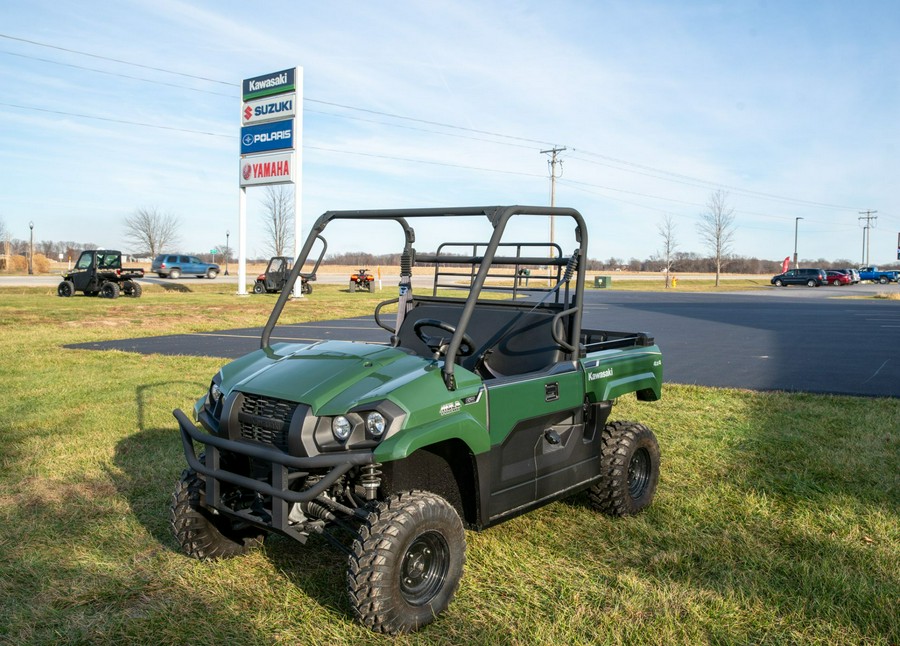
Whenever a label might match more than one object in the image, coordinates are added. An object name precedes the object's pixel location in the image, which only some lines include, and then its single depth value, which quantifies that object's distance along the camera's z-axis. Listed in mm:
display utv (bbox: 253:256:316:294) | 28766
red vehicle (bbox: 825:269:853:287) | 57125
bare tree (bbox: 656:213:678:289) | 60281
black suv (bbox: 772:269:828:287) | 54688
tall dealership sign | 26797
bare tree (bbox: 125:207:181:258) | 66375
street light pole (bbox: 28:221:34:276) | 47850
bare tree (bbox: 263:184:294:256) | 49875
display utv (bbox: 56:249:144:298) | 24625
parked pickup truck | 63531
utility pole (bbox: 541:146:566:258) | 52384
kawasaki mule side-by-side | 3078
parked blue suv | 44156
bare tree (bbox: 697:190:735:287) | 58375
